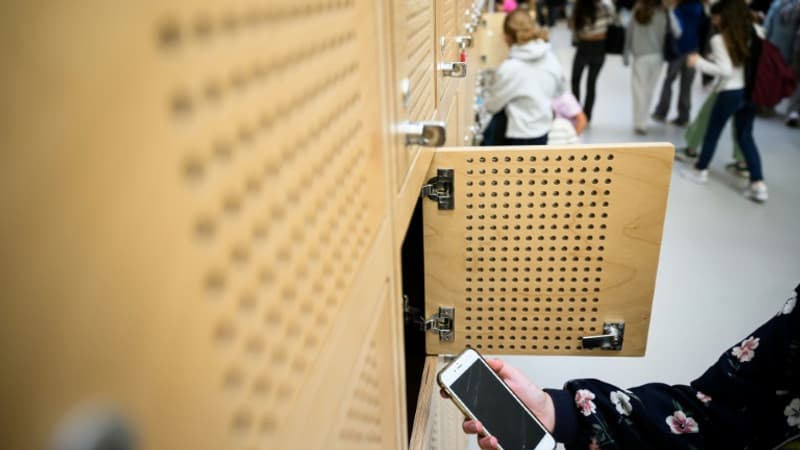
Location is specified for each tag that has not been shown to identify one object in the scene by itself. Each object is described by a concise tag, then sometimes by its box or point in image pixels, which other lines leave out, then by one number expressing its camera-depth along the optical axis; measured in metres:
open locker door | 1.08
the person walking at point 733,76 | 3.75
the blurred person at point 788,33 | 5.71
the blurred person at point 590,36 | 5.28
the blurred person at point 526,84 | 3.10
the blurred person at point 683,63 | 5.12
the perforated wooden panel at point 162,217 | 0.18
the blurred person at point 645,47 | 5.11
